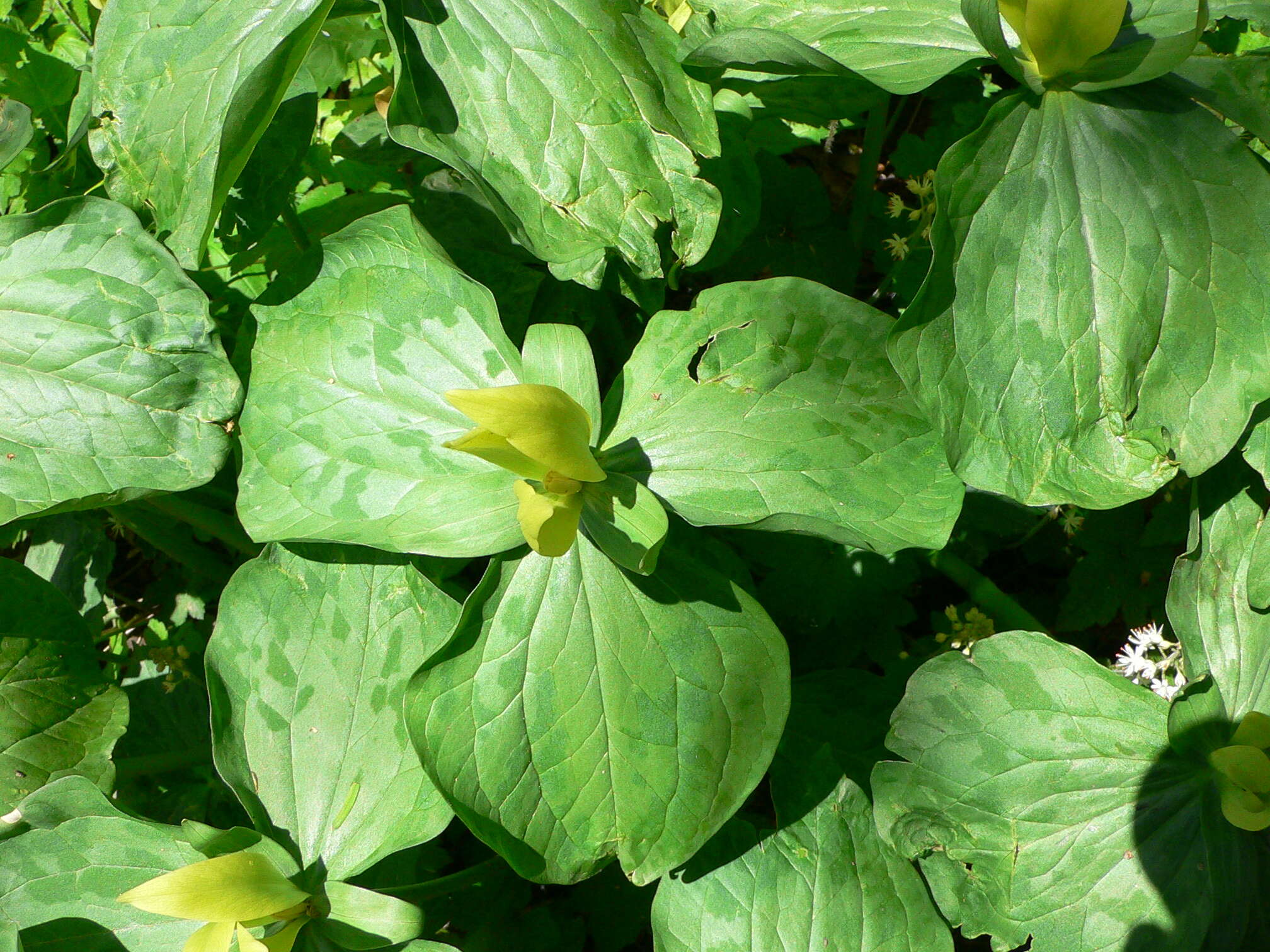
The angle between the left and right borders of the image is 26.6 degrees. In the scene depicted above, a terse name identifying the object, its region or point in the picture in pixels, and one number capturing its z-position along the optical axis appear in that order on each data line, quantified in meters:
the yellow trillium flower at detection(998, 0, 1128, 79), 0.80
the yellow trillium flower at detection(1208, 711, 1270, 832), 0.83
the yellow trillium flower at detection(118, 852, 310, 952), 0.81
